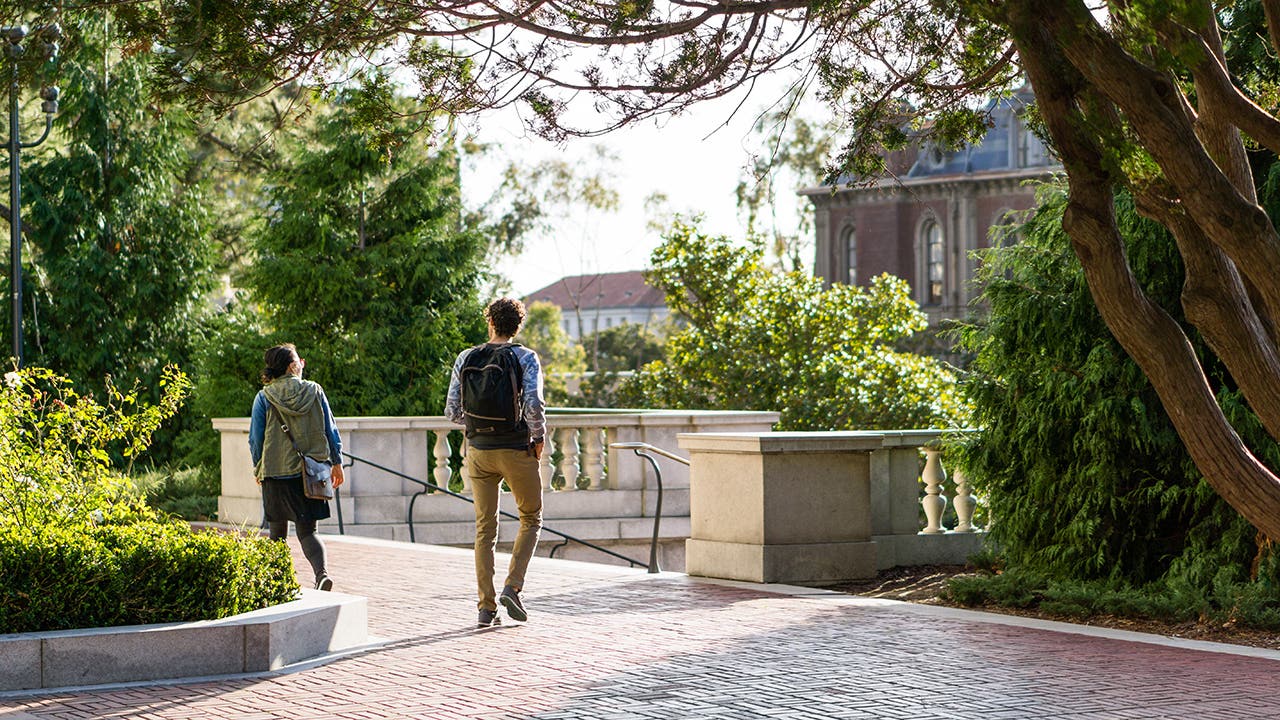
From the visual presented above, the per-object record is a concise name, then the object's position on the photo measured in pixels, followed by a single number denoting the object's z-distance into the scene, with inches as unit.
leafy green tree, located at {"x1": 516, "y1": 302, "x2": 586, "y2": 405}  2588.6
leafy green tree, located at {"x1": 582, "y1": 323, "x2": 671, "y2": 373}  2753.4
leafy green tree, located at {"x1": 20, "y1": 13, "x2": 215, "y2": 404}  1063.6
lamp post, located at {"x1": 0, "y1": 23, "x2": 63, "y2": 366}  872.8
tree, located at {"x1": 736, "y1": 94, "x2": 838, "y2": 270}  2197.3
